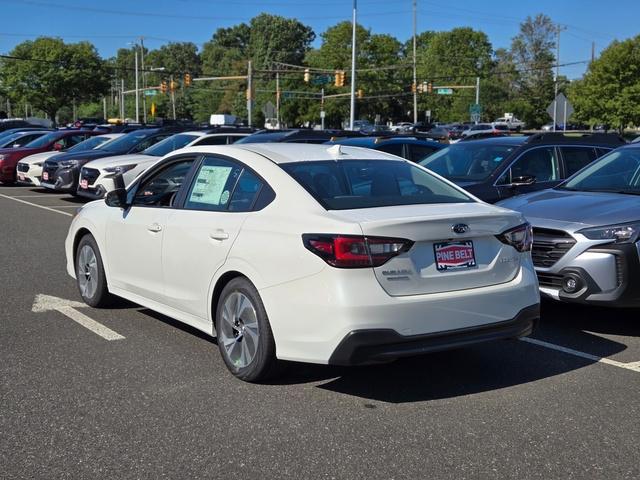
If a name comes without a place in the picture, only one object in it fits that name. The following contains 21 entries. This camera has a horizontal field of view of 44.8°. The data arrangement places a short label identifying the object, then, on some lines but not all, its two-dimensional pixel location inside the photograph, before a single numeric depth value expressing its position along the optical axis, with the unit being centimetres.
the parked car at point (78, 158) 1678
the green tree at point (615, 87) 4881
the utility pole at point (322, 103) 6885
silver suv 623
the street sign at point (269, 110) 4344
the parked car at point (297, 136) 1728
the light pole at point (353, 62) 3888
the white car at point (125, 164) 1477
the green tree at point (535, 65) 9062
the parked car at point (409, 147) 1326
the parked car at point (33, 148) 2142
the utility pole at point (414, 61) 7693
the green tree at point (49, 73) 6744
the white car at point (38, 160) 1881
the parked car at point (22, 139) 2352
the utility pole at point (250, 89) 5697
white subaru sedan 449
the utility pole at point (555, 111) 2442
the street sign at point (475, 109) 6306
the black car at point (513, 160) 971
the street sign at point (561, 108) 2441
